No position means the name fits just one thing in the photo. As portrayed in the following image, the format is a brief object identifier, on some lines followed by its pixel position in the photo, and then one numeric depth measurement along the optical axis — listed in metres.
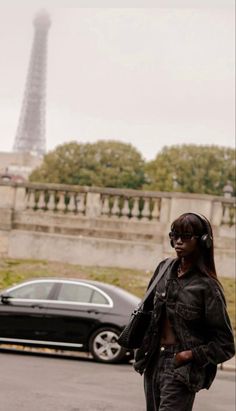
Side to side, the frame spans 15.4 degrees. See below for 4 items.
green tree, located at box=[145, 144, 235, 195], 76.12
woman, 4.84
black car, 14.68
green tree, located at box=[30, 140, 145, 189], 76.38
